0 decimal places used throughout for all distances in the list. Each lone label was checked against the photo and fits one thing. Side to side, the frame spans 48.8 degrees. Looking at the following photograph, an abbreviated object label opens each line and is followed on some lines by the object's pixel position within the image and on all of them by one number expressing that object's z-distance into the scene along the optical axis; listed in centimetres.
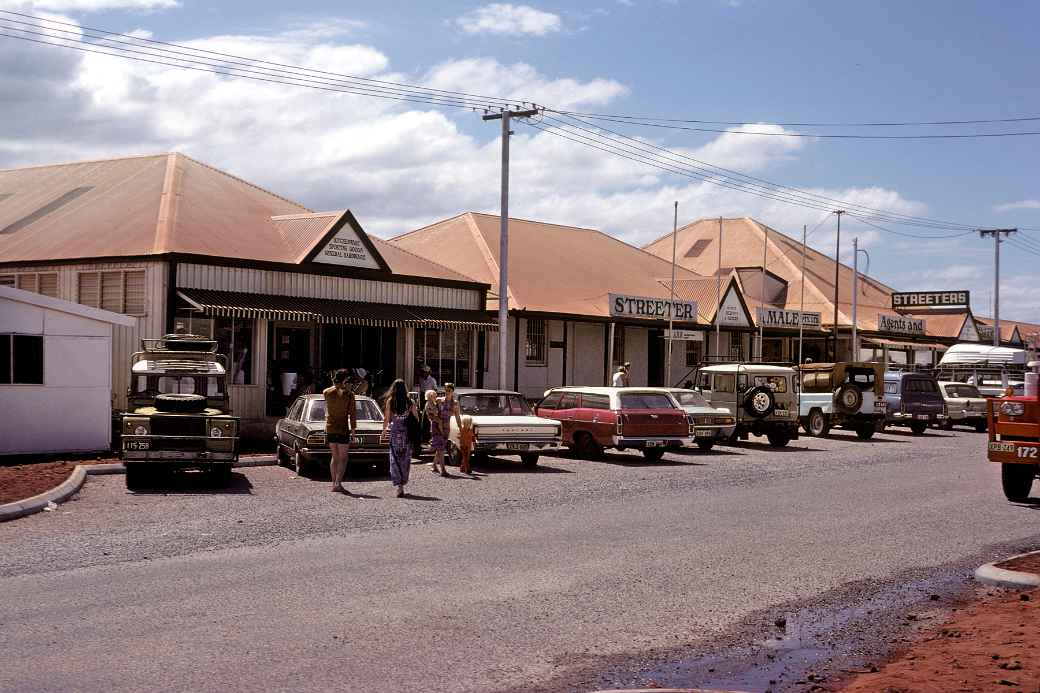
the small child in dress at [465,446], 2038
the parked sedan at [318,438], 1928
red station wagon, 2362
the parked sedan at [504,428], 2169
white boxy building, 2089
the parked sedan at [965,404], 3841
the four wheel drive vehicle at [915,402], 3609
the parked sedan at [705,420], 2683
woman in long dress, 1688
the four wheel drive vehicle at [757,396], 2858
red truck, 1655
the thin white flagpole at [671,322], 3881
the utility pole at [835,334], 5076
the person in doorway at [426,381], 2394
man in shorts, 1720
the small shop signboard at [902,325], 5744
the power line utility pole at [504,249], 2992
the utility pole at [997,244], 6625
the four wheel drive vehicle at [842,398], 3247
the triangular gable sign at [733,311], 4366
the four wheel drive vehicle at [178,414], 1709
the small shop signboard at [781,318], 4738
